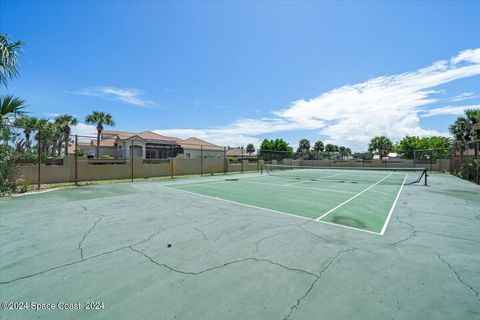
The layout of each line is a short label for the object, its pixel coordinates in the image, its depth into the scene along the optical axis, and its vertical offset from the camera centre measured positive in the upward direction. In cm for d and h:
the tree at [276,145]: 6712 +444
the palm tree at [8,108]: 900 +206
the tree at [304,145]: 8900 +580
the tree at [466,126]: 2561 +402
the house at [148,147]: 3304 +198
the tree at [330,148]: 8844 +459
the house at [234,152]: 6105 +216
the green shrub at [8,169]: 972 -42
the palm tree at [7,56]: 740 +339
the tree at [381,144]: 5675 +394
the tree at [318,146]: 8675 +528
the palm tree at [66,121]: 3378 +590
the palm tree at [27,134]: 1055 +120
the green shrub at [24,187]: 1061 -129
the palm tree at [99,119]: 3575 +641
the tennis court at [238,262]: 247 -158
